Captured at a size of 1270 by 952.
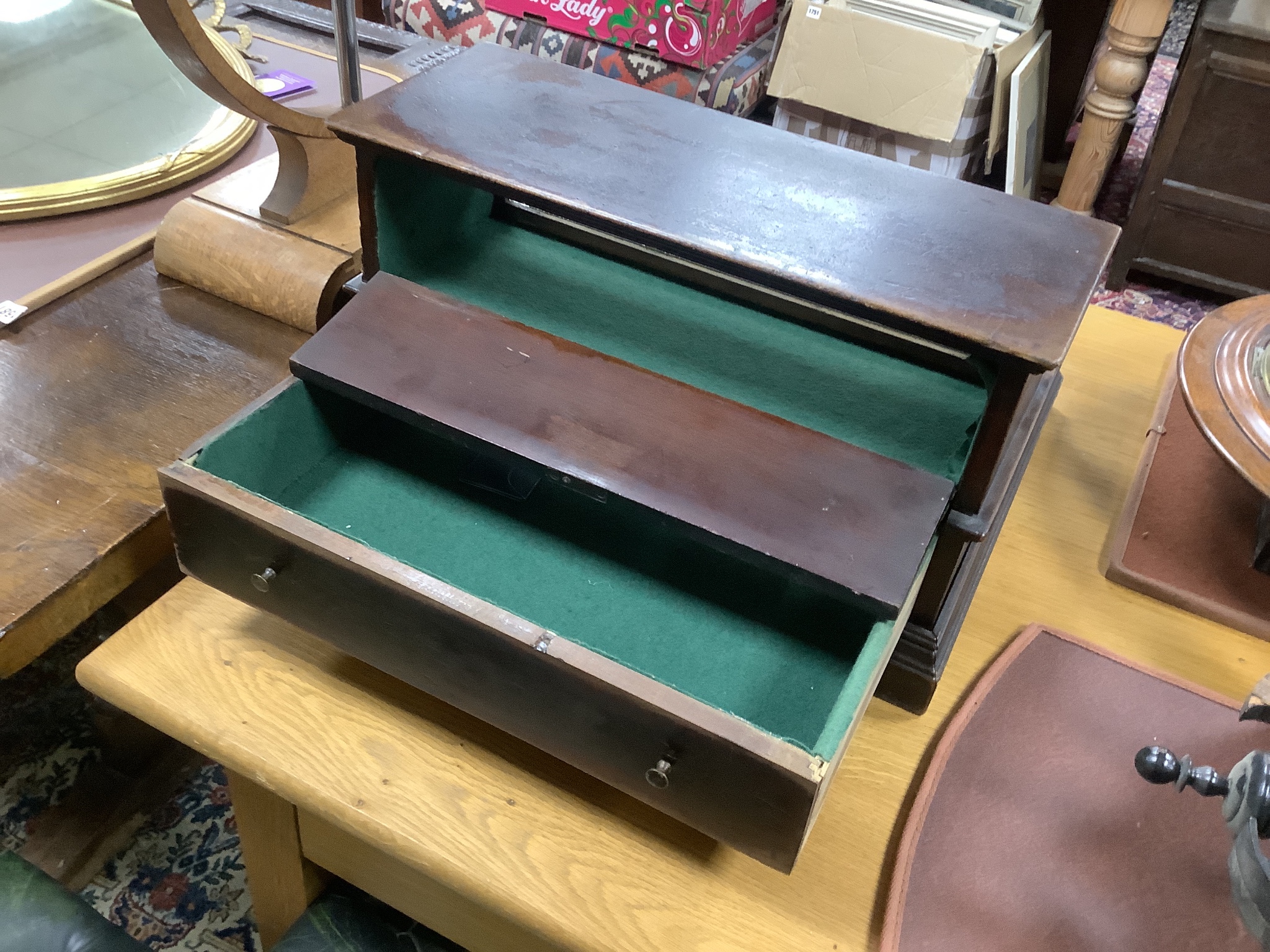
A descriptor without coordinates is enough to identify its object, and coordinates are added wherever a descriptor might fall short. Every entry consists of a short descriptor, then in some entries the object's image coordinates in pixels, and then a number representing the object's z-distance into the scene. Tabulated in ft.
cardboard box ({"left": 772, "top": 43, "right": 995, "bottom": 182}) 6.37
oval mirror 3.68
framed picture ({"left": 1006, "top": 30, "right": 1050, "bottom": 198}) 6.12
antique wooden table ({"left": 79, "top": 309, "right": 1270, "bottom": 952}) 2.06
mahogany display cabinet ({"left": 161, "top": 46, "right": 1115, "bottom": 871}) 1.92
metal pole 2.86
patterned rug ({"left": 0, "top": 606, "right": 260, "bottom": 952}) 3.60
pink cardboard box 6.25
